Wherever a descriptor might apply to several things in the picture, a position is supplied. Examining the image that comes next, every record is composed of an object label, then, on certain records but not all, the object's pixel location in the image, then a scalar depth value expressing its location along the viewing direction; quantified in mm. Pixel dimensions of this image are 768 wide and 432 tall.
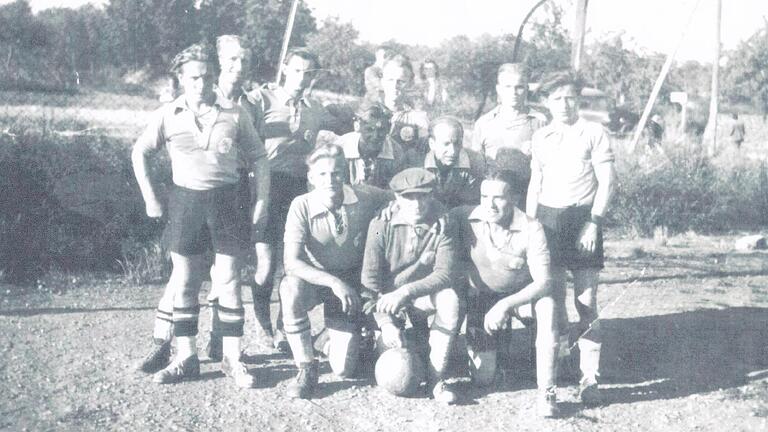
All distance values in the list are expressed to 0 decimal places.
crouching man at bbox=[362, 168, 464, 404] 4715
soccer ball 4727
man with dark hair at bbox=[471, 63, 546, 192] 5371
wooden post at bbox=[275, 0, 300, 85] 7985
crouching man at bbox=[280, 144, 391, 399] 4758
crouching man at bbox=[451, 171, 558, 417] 4609
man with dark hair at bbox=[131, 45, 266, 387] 4695
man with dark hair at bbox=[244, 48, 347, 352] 5461
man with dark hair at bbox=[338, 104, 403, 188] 5375
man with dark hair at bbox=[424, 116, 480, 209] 5219
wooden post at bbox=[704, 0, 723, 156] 15031
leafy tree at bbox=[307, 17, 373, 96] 14227
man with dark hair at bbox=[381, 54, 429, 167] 5562
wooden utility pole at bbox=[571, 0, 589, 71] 10289
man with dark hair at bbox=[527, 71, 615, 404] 4816
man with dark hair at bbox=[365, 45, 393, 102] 5781
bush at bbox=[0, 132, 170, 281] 7414
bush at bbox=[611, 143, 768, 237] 11164
